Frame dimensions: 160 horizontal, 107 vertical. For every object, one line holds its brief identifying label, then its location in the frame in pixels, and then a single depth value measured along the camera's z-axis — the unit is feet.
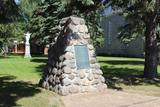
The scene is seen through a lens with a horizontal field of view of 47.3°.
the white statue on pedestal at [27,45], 61.43
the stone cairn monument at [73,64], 20.32
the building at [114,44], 83.94
